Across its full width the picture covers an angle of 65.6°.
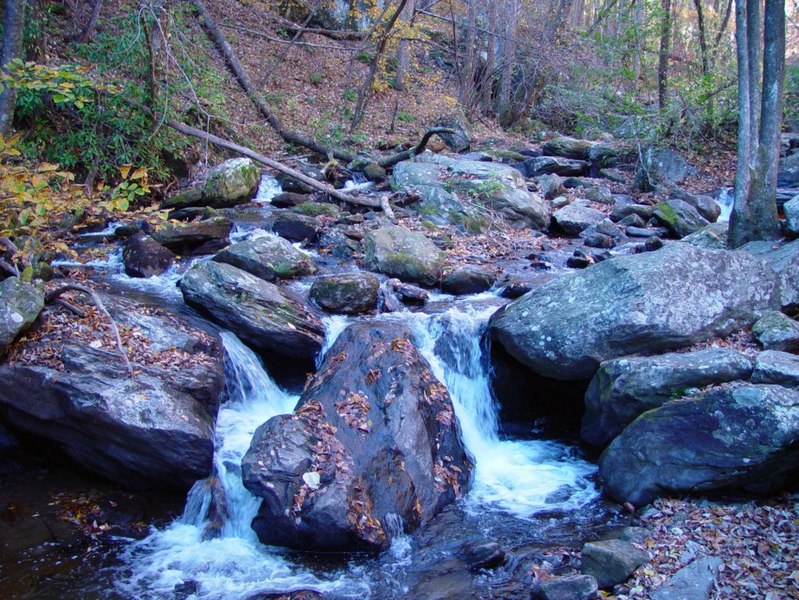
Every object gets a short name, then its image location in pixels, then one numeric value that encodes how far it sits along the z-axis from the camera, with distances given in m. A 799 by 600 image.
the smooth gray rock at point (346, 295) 8.29
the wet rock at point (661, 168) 16.08
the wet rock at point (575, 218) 12.86
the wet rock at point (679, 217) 12.49
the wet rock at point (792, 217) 8.28
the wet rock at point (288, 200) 13.00
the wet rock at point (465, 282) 9.28
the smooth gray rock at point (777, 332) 6.36
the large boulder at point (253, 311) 7.48
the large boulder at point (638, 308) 6.60
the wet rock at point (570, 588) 4.16
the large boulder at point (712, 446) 5.04
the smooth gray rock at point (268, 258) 9.04
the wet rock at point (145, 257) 9.14
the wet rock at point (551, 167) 17.12
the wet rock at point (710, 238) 9.70
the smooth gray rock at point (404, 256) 9.44
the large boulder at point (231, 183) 12.45
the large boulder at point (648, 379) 5.83
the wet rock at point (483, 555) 5.04
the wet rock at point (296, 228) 11.11
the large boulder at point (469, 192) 12.52
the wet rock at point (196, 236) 9.84
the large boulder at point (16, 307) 6.00
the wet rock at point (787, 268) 7.21
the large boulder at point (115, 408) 5.81
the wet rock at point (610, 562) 4.36
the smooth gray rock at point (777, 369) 5.41
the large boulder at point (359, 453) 5.24
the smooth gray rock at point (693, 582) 4.07
